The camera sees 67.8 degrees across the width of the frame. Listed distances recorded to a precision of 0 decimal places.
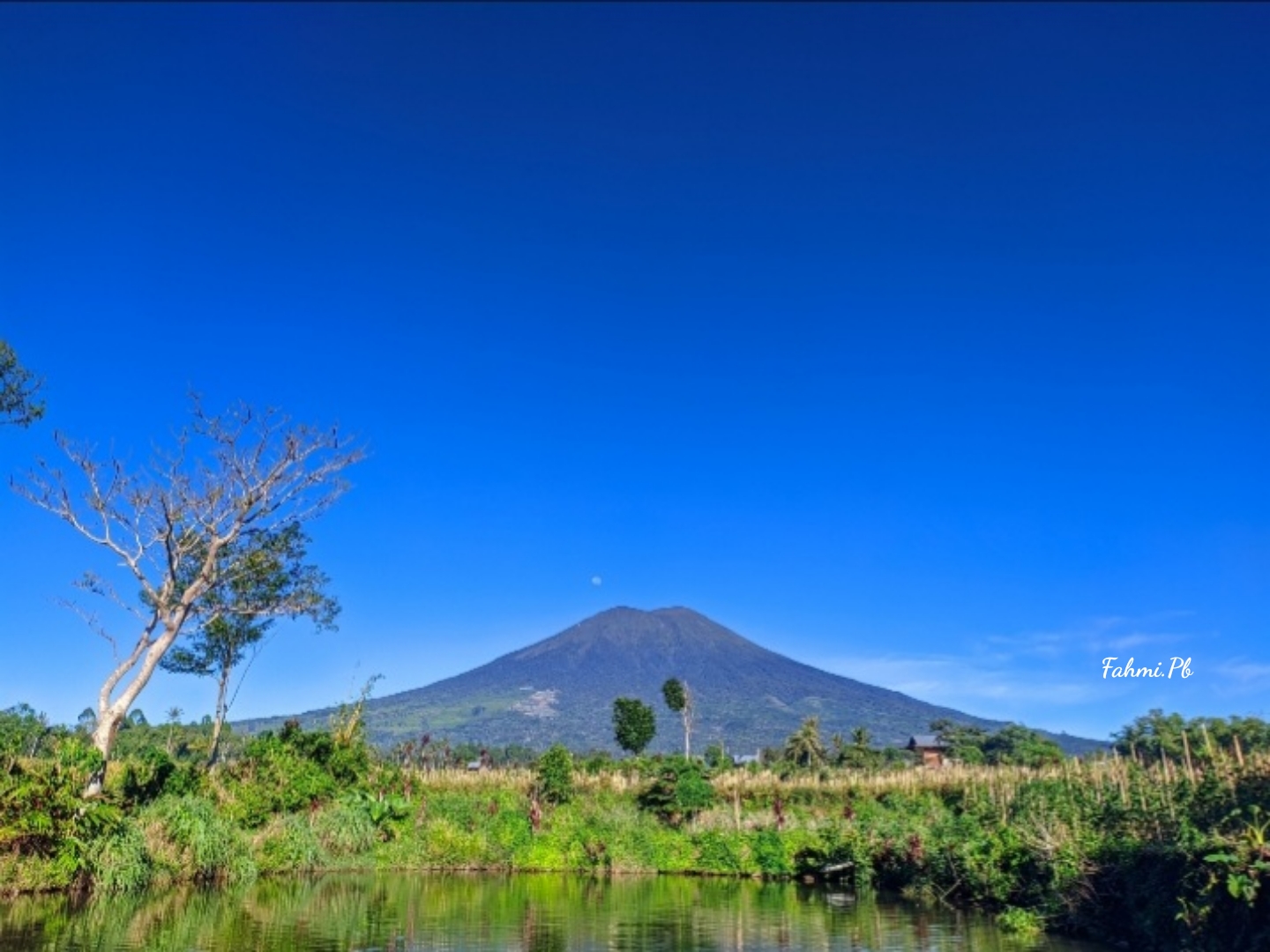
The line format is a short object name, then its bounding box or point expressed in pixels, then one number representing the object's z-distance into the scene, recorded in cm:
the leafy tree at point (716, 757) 4258
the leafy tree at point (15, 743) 1590
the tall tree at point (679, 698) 5201
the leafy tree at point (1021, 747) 4209
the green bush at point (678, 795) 2762
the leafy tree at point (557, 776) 2882
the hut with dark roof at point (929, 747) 5995
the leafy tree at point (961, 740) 5506
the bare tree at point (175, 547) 2023
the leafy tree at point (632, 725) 5050
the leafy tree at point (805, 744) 5872
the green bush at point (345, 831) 2333
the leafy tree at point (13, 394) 1806
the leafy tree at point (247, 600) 2666
